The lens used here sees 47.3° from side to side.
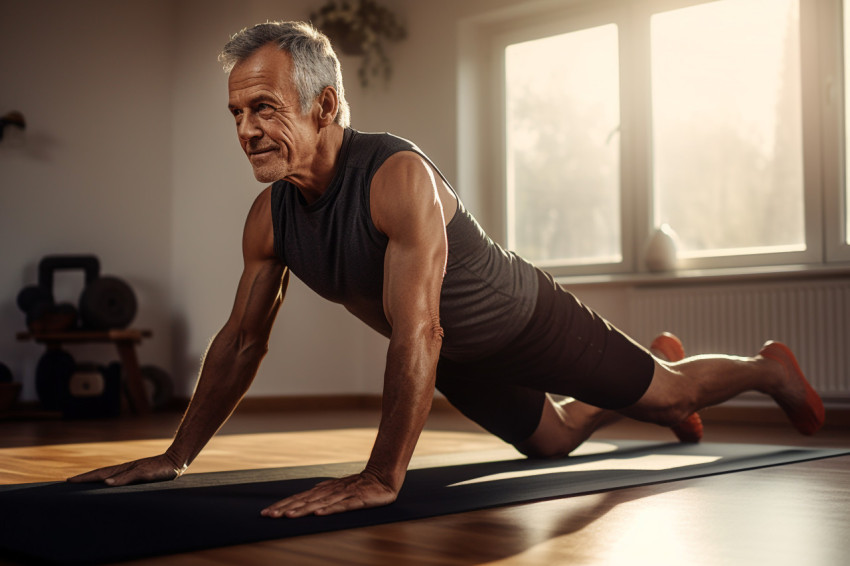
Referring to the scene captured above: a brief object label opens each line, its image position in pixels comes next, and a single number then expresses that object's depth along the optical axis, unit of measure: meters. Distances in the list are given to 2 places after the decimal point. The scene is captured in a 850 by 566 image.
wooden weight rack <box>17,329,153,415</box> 4.46
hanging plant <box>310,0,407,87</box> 4.66
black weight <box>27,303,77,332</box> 4.40
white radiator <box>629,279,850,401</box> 3.53
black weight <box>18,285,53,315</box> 4.55
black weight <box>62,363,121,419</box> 4.32
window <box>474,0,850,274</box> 3.76
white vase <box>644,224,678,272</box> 3.98
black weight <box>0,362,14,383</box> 4.27
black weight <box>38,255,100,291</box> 4.59
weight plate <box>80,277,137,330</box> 4.52
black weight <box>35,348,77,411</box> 4.34
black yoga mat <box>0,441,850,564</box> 1.23
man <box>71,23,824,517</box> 1.51
